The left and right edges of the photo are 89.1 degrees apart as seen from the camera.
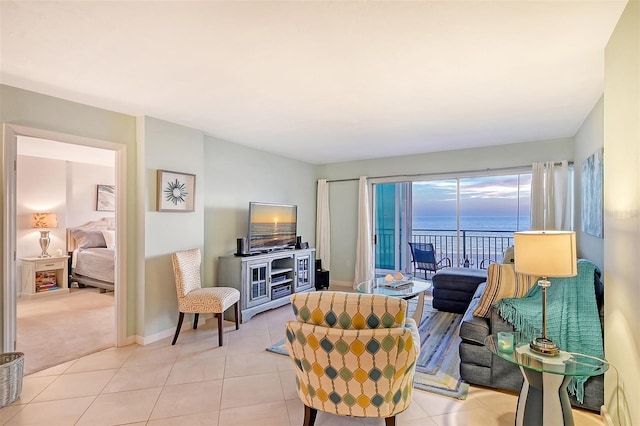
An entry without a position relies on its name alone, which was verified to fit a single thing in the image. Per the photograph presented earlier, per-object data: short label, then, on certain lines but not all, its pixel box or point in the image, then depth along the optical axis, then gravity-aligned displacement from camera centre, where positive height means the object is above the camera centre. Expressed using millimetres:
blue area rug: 2544 -1352
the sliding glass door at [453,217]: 5508 -59
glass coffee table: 3457 -841
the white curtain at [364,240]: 5965 -491
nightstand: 5391 -1085
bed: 5715 -754
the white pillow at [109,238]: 6562 -511
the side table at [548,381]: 1741 -925
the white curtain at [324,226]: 6445 -251
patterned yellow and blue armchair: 1713 -749
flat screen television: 4535 -193
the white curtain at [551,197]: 4352 +237
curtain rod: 4805 +677
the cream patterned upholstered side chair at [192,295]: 3418 -876
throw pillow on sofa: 2555 -577
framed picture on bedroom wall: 6906 +300
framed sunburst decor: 3564 +248
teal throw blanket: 2230 -736
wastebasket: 2289 -1181
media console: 4152 -892
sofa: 2461 -1110
